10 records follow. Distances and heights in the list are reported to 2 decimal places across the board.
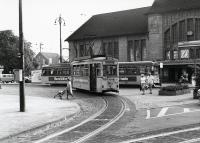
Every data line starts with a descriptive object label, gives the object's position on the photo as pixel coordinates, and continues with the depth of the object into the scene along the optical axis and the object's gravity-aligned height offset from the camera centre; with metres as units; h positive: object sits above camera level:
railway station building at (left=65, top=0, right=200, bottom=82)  55.94 +6.12
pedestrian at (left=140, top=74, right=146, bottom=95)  30.68 -0.77
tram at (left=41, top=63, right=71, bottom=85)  48.31 +0.00
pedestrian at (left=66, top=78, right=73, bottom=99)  26.89 -1.10
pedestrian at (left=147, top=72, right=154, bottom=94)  31.00 -0.62
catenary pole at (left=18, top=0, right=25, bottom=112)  17.75 +0.16
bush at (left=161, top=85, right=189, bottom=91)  28.50 -1.17
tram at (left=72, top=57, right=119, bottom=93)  28.66 -0.11
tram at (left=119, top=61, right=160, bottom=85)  41.16 +0.15
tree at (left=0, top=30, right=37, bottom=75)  81.12 +4.49
